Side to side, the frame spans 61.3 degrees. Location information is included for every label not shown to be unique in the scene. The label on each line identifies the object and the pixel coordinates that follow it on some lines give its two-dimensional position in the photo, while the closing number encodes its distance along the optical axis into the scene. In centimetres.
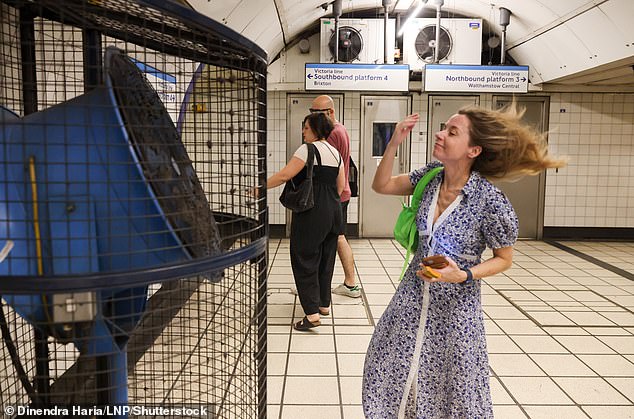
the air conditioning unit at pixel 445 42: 718
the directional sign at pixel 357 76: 634
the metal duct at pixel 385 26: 683
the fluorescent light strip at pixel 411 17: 644
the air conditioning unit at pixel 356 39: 723
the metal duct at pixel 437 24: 682
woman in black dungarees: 366
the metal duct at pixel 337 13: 675
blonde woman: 185
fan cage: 98
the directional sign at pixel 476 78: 627
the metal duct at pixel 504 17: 665
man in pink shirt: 409
